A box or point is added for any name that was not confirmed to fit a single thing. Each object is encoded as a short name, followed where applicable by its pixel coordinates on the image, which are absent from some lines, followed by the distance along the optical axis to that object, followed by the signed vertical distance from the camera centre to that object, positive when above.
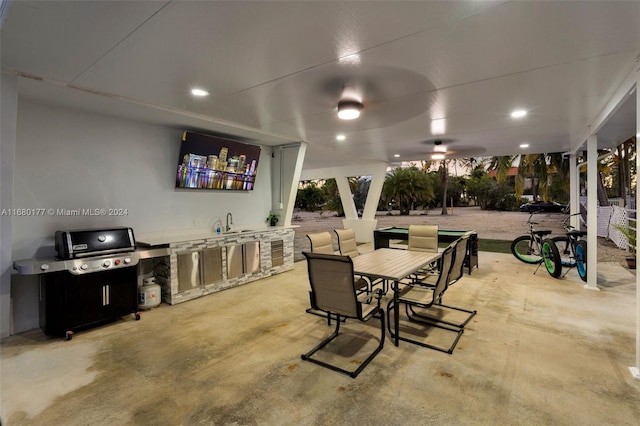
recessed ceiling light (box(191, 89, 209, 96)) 3.15 +1.32
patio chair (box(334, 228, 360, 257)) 4.50 -0.51
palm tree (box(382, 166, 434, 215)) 19.70 +1.69
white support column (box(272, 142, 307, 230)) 6.09 +0.75
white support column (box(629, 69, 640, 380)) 2.40 -0.99
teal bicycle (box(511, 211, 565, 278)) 5.20 -0.90
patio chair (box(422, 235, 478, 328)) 3.19 -0.67
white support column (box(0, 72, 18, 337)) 2.72 +0.43
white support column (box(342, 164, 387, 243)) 9.95 +0.04
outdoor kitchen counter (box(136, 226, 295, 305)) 4.15 -0.76
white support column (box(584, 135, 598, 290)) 4.55 -0.05
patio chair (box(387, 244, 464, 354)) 2.91 -0.95
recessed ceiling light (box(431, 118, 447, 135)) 4.45 +1.38
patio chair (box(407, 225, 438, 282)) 4.57 -0.47
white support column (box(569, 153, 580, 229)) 6.80 +0.49
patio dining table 2.95 -0.64
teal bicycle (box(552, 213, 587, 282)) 4.91 -0.77
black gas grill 3.12 -0.76
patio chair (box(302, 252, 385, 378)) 2.46 -0.74
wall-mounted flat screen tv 4.68 +0.85
